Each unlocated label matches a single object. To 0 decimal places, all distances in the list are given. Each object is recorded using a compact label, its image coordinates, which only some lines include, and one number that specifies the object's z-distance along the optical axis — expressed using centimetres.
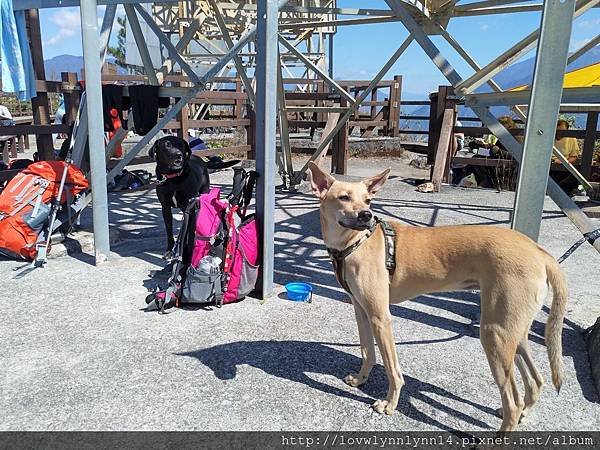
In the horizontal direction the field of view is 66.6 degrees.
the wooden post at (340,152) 1151
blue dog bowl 456
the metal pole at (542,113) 322
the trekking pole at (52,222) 528
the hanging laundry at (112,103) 593
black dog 516
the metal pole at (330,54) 2027
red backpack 541
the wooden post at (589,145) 911
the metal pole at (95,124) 514
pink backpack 427
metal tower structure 334
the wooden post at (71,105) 793
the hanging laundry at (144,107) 596
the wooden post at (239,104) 1260
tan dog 246
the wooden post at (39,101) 692
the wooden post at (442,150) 1003
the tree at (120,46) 3984
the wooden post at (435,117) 1063
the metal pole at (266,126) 426
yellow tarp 919
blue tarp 575
